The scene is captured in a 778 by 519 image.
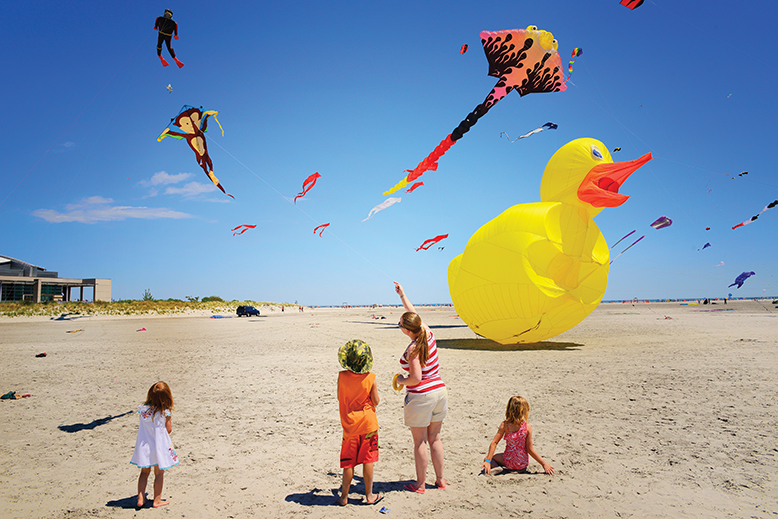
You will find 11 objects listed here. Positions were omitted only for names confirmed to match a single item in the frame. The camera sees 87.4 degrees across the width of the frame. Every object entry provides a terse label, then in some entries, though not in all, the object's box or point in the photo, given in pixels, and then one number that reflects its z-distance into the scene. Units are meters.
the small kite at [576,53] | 8.66
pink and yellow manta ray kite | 7.75
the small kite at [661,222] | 12.26
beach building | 44.38
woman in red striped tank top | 3.61
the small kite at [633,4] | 6.52
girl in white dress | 3.47
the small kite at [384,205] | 8.34
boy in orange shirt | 3.55
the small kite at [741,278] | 24.72
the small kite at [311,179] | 11.66
